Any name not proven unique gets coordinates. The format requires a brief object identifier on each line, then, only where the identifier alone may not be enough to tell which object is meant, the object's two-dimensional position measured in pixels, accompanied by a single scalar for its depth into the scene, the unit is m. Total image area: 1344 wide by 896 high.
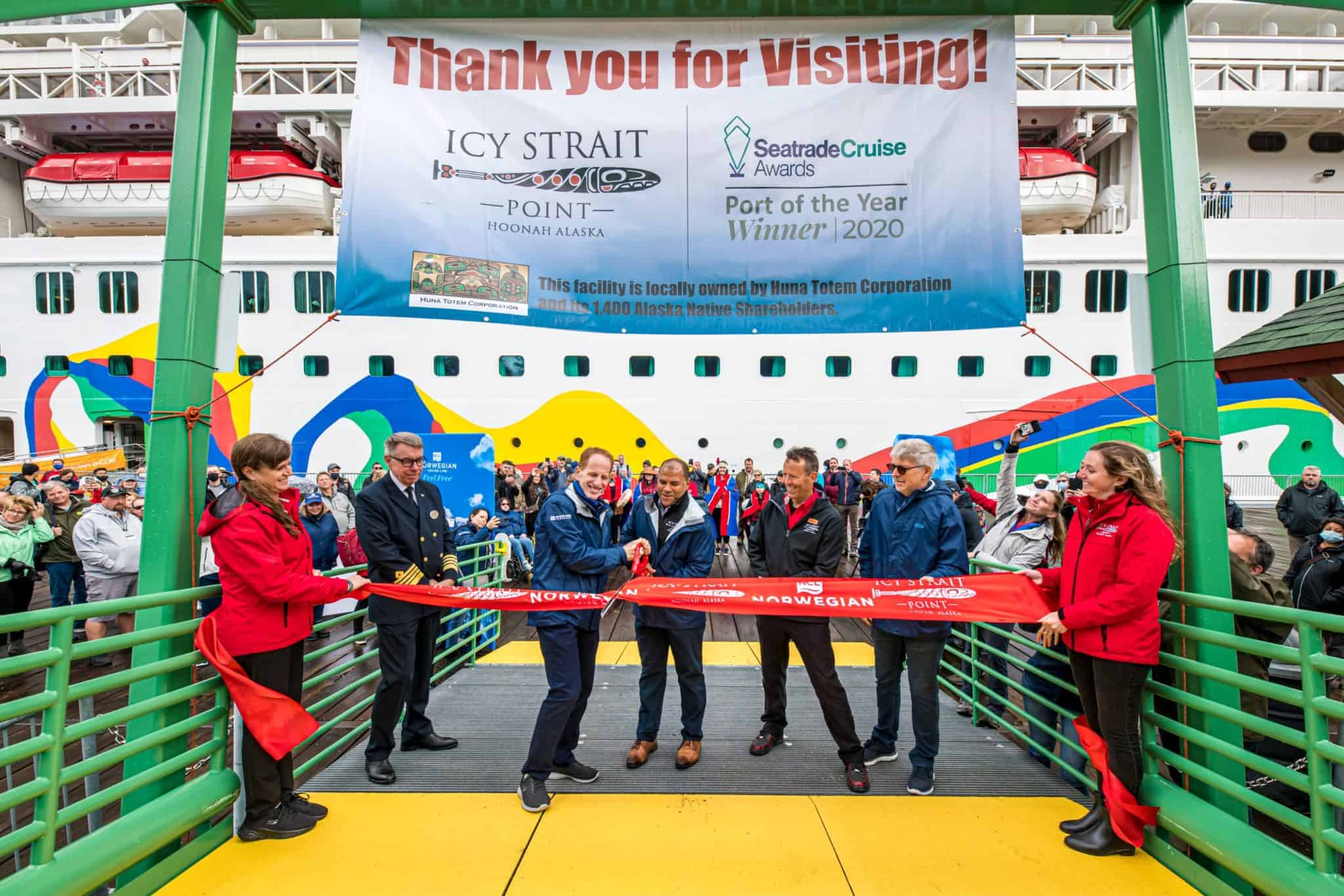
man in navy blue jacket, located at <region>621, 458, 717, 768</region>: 4.01
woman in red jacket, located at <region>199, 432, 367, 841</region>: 2.98
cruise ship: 16.52
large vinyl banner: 3.61
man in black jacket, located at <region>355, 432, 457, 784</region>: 3.87
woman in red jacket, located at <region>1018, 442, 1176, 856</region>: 2.86
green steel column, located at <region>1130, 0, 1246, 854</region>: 3.12
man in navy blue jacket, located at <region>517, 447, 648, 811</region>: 3.51
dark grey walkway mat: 3.76
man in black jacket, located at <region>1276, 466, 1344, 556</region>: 8.73
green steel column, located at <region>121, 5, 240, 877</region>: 3.14
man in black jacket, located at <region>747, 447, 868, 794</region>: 3.80
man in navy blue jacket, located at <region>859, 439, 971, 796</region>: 3.73
